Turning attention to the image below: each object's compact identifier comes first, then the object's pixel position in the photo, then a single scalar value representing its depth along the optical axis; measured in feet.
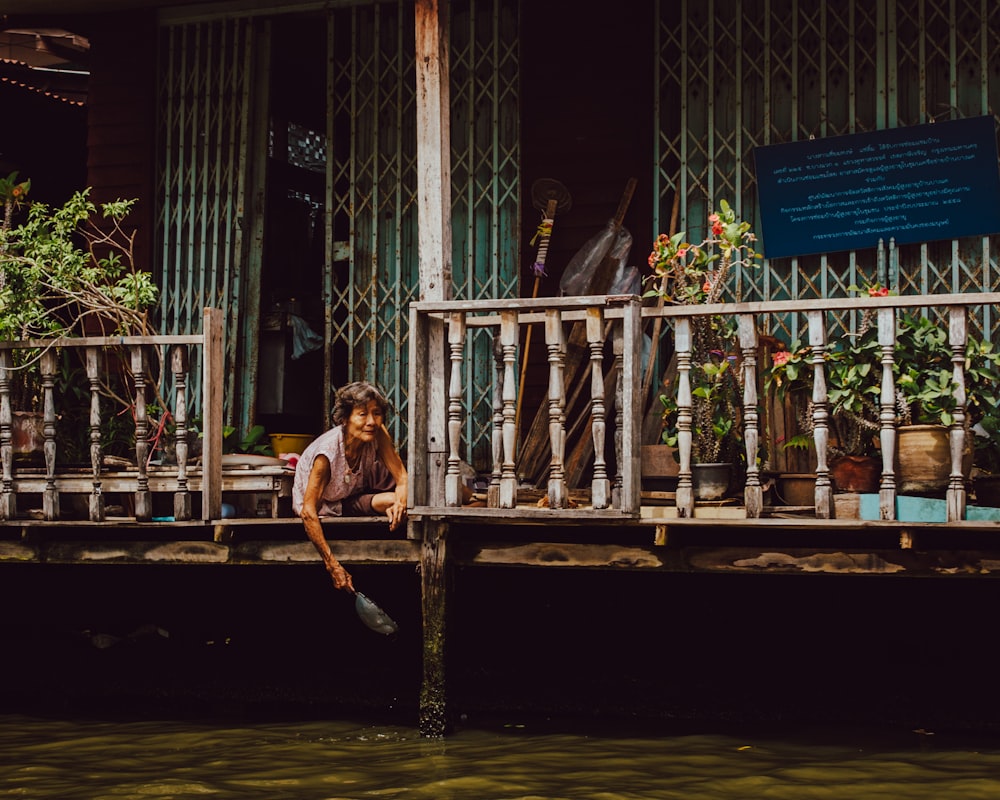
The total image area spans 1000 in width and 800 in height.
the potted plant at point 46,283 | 26.04
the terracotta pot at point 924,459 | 20.79
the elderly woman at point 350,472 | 23.39
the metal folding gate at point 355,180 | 30.60
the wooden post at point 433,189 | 22.59
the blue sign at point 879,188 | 26.96
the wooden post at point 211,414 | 23.85
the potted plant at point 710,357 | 23.48
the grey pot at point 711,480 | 22.74
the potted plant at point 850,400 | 21.53
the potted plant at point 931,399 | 20.81
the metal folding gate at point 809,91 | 27.32
